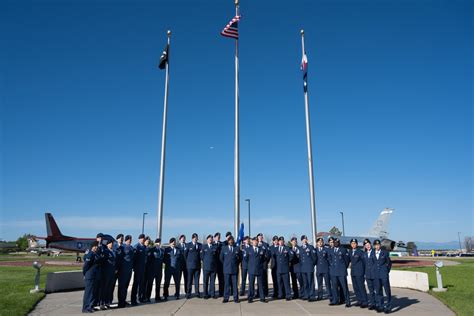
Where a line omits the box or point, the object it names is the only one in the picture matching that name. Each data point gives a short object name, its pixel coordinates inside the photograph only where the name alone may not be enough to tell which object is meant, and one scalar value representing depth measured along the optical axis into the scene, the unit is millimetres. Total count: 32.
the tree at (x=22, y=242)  98381
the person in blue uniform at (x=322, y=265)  10023
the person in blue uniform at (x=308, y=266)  10109
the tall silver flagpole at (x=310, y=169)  13297
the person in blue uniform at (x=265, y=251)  10336
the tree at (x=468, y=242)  136462
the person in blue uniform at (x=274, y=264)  10433
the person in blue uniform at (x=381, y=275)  8562
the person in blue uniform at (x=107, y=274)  8852
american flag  15633
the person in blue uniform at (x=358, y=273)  9156
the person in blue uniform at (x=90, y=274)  8375
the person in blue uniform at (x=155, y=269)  10008
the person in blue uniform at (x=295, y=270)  10539
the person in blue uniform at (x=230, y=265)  9797
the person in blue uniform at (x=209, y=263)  10195
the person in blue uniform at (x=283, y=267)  10195
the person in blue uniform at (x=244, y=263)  10312
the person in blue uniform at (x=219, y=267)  10539
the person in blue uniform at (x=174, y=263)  10406
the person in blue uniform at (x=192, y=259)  10367
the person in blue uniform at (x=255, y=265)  9844
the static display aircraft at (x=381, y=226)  43688
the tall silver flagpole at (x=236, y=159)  13148
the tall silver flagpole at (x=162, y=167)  14270
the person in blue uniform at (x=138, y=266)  9523
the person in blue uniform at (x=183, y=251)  10578
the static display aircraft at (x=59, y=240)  43125
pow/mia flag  17109
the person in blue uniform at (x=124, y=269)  9164
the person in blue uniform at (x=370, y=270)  8828
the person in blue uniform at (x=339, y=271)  9344
